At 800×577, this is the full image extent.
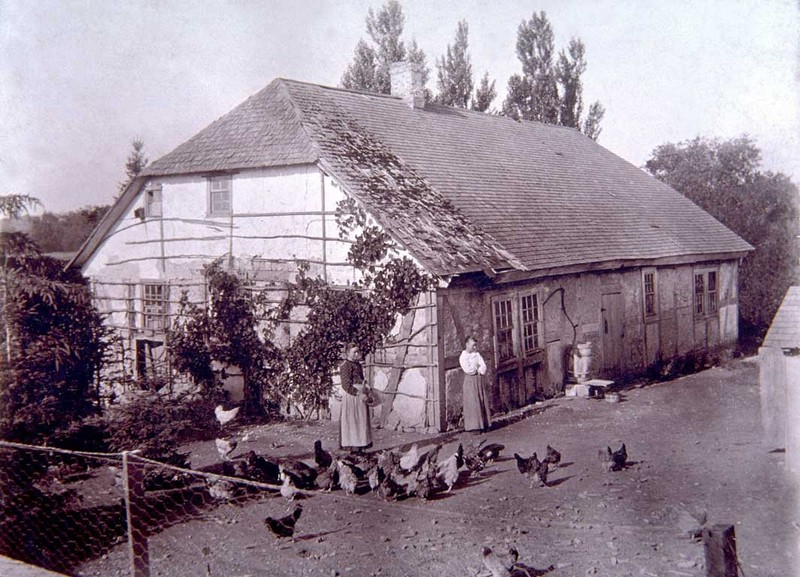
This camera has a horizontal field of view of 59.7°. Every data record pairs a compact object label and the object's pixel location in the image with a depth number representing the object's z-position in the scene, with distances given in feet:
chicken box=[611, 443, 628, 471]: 32.63
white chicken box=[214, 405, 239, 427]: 41.75
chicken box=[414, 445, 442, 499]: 29.45
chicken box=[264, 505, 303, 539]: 24.75
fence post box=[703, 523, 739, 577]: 12.88
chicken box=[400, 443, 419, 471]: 29.76
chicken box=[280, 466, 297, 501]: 28.42
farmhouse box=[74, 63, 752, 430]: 43.52
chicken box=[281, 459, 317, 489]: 29.37
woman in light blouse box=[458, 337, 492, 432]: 40.65
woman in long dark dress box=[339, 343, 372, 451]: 35.86
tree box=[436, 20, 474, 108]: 111.04
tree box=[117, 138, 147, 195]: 131.13
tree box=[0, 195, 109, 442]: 29.55
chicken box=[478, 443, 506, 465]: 33.68
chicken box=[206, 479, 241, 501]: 29.48
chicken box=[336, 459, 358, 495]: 29.50
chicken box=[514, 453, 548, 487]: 30.83
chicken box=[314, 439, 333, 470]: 32.59
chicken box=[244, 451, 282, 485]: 30.35
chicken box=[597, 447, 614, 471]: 32.53
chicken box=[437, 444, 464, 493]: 30.17
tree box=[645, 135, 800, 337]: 82.02
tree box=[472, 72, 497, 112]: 113.50
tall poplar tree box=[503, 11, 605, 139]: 97.55
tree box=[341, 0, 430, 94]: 76.79
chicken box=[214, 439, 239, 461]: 33.58
